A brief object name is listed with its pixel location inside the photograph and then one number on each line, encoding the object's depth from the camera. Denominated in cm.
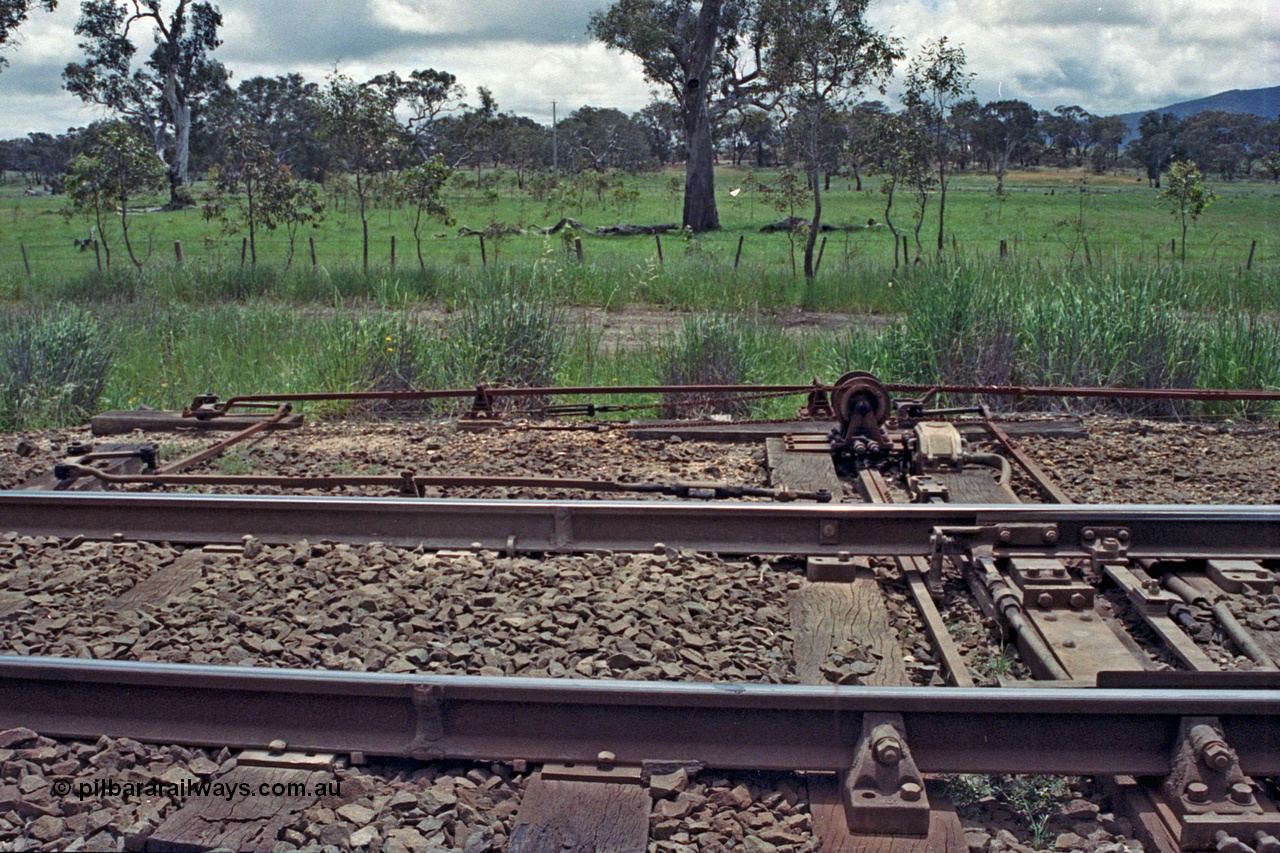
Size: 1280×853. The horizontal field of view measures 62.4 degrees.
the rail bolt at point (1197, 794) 292
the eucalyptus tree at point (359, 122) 2314
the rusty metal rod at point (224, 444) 655
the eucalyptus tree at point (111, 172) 2630
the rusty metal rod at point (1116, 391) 637
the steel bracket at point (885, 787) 288
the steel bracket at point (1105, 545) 456
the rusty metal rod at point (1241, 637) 379
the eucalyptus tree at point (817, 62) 2055
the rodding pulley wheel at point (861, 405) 619
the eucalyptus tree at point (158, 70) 6041
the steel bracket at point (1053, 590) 417
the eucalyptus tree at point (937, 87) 2183
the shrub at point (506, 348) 959
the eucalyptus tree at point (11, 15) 3772
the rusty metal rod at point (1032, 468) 571
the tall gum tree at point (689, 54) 3781
